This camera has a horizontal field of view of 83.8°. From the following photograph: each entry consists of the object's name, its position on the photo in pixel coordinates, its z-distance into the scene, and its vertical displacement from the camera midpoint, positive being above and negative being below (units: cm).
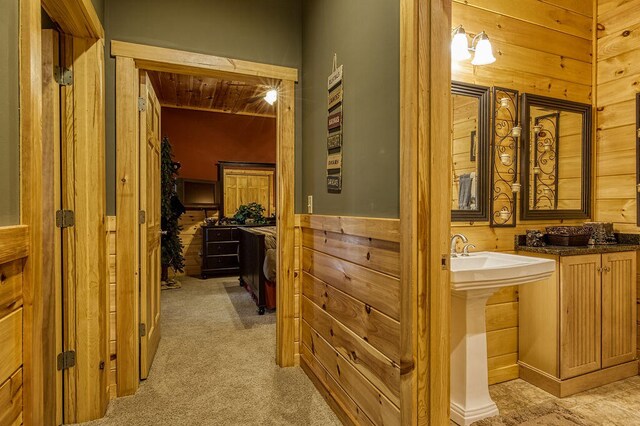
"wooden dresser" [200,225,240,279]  587 -69
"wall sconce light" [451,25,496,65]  227 +103
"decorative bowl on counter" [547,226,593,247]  249 -19
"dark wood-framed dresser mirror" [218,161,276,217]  662 +46
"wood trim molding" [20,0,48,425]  103 +5
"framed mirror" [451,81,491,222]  243 +35
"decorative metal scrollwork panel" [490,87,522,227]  250 +36
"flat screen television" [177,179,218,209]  619 +28
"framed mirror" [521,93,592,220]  262 +38
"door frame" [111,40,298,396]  220 +35
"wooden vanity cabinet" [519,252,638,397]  228 -78
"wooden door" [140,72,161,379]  238 -12
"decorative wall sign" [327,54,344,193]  203 +47
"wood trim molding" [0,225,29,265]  90 -9
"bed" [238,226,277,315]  374 -65
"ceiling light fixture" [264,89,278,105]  451 +148
